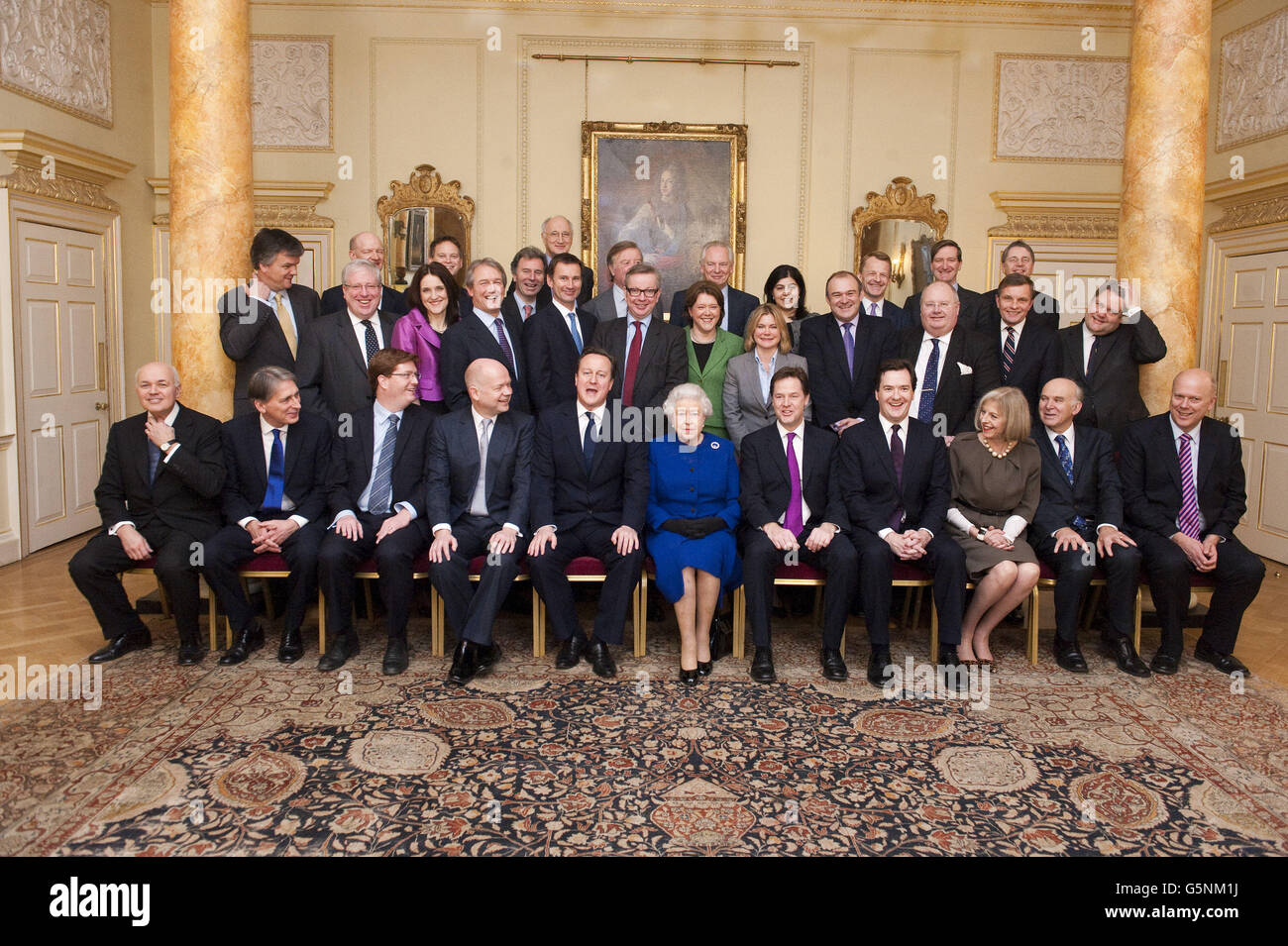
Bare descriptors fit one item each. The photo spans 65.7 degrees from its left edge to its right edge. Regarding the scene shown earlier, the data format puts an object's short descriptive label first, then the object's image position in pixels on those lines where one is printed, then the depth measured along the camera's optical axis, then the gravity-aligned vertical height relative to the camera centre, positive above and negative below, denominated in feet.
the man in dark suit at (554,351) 19.76 +0.64
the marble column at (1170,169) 19.85 +4.50
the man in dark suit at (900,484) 16.99 -1.68
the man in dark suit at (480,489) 16.51 -1.87
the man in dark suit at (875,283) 21.71 +2.34
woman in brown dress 16.98 -1.97
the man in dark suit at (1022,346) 19.35 +0.89
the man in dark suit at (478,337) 18.74 +0.86
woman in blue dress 16.60 -2.30
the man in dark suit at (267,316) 18.83 +1.21
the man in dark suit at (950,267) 21.84 +2.72
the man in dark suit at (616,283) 21.33 +2.23
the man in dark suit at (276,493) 16.87 -2.03
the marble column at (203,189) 19.44 +3.69
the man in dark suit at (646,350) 18.93 +0.67
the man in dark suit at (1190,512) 17.10 -2.12
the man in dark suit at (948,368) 19.06 +0.42
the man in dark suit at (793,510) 16.66 -2.17
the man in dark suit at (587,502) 16.72 -2.09
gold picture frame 31.35 +6.20
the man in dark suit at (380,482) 16.83 -1.82
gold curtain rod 31.21 +10.18
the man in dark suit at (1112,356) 19.40 +0.74
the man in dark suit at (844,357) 19.65 +0.64
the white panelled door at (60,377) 25.46 -0.06
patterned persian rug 11.10 -4.90
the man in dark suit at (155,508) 16.71 -2.28
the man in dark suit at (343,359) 18.88 +0.39
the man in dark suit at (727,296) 20.88 +1.96
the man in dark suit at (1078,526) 17.17 -2.39
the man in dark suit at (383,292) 20.06 +1.88
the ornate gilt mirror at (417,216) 31.35 +5.21
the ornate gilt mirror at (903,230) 31.68 +5.06
